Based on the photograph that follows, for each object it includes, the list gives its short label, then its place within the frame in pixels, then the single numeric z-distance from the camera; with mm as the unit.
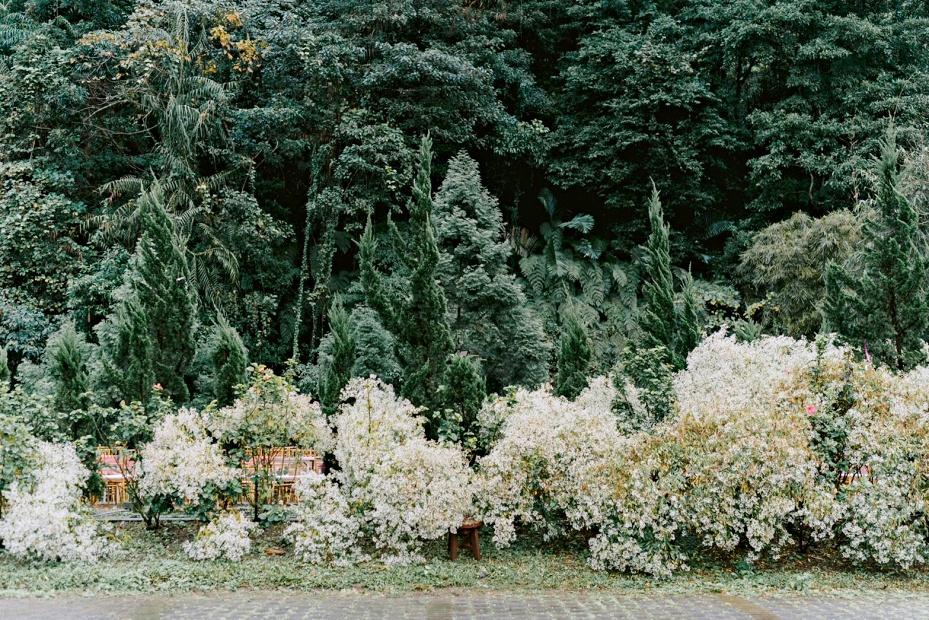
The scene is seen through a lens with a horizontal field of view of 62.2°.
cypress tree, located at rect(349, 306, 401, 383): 18062
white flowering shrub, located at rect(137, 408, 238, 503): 9008
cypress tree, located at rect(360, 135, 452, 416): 14180
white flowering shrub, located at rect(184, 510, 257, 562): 8648
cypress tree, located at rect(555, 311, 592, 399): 17578
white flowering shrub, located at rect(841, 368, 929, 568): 8359
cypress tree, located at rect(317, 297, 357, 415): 15859
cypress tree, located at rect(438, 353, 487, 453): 12211
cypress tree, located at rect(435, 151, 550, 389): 16688
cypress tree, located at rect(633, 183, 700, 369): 17672
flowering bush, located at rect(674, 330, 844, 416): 8602
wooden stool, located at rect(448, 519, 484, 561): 8836
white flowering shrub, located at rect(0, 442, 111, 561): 8219
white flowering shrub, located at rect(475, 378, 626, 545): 8664
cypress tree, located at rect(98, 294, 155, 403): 14047
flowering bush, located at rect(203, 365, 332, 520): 9664
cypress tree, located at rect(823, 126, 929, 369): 13734
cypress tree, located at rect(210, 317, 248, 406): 14758
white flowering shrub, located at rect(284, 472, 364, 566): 8641
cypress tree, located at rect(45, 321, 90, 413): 12766
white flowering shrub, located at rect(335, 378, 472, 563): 8383
